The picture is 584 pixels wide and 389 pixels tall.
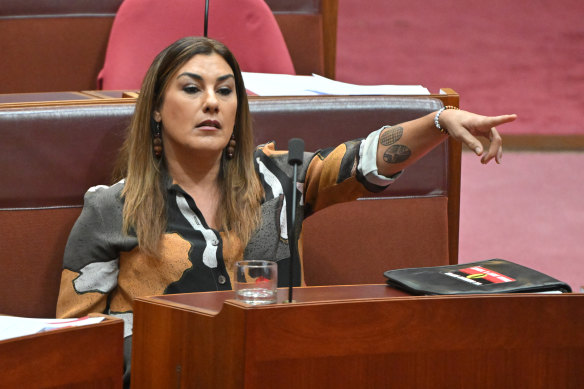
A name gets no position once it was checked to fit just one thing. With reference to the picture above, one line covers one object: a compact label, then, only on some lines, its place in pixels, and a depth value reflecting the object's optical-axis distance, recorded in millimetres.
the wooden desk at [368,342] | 9538
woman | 10296
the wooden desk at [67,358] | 9527
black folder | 9788
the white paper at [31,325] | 9691
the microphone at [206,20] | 10956
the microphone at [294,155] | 9774
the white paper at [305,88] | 10860
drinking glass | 9686
